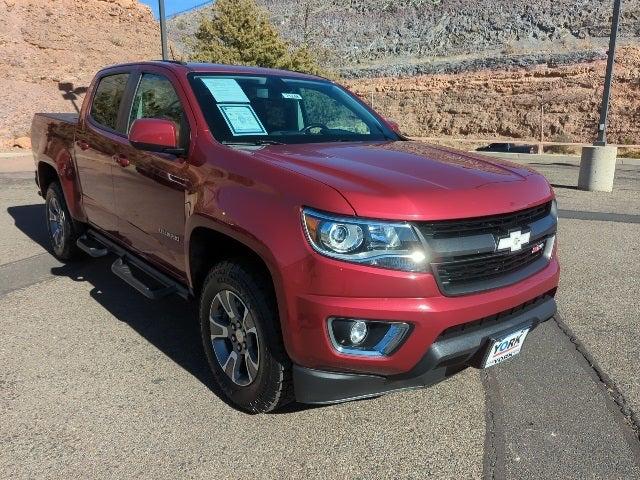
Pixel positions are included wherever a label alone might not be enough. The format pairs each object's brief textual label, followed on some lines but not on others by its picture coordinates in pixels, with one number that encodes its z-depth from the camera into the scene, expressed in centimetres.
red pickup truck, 239
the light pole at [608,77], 1396
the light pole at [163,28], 1493
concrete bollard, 1045
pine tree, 2256
